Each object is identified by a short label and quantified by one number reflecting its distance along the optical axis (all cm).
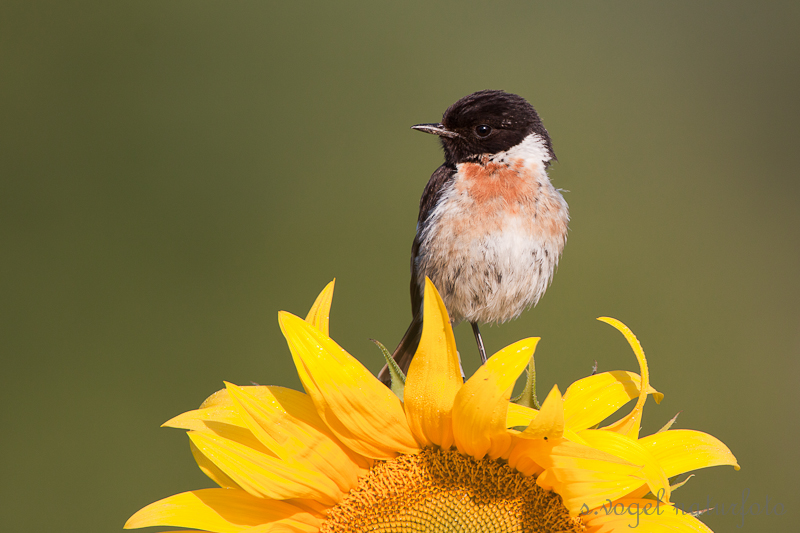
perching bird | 346
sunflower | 339
